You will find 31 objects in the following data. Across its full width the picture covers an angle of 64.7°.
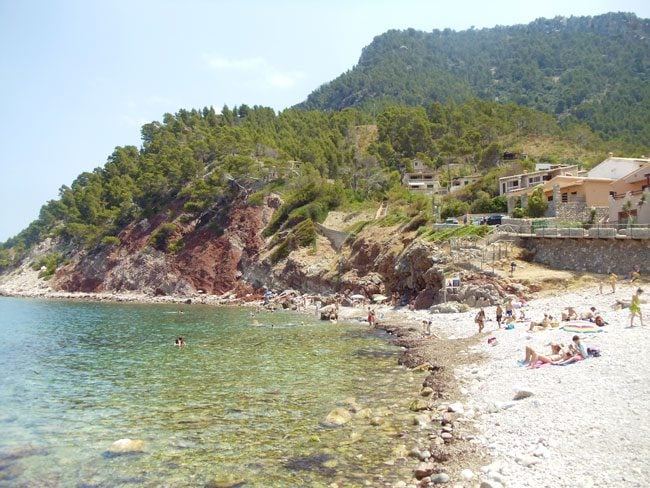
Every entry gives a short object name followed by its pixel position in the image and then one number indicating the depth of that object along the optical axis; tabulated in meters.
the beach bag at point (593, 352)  17.11
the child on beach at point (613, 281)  29.41
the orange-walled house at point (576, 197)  45.66
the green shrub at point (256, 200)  81.38
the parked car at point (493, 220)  51.39
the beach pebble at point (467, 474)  10.73
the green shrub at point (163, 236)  84.19
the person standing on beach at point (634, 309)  20.14
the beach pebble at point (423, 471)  11.42
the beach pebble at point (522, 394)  15.05
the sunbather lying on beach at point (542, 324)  24.52
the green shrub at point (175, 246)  82.50
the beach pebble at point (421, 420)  15.10
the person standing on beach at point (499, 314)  29.02
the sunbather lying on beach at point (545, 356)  18.03
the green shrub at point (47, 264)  99.50
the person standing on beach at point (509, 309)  29.73
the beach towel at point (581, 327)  20.64
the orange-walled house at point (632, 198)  36.47
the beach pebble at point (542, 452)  10.87
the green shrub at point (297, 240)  69.88
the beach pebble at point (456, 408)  15.49
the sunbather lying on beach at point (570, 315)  24.28
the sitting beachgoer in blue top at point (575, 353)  17.27
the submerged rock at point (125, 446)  14.12
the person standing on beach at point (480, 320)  28.94
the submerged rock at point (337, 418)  15.70
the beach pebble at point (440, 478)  10.88
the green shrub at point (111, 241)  89.50
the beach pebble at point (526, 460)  10.67
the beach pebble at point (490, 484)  9.78
